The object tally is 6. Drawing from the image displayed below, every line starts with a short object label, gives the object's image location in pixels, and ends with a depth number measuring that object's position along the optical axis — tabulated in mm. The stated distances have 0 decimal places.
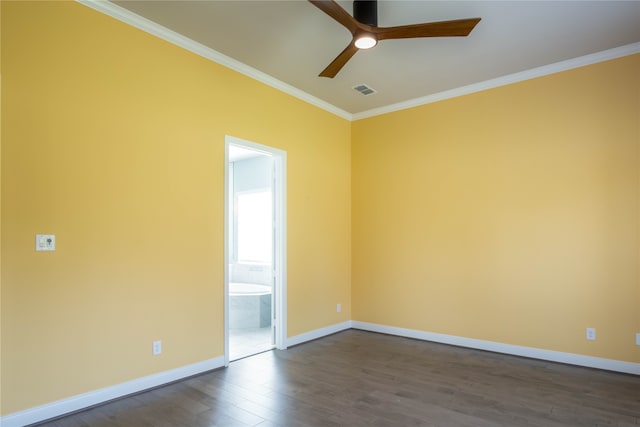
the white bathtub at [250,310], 5340
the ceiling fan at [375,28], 2508
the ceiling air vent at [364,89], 4449
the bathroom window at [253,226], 6949
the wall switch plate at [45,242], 2561
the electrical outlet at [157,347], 3143
